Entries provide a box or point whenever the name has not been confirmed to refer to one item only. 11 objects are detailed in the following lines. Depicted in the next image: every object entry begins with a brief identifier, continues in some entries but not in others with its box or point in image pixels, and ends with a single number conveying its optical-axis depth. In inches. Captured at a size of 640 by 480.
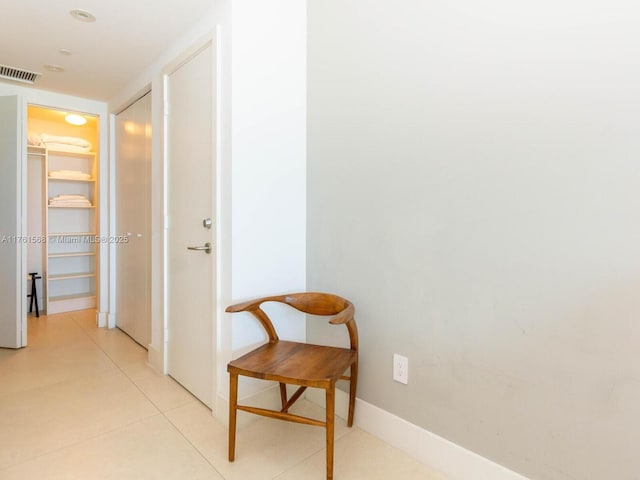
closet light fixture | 145.4
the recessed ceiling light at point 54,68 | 105.4
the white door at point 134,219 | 112.2
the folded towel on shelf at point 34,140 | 149.1
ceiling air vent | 107.2
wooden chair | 55.6
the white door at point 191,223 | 77.3
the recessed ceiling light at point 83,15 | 78.0
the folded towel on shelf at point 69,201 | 152.3
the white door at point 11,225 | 111.1
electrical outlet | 63.9
